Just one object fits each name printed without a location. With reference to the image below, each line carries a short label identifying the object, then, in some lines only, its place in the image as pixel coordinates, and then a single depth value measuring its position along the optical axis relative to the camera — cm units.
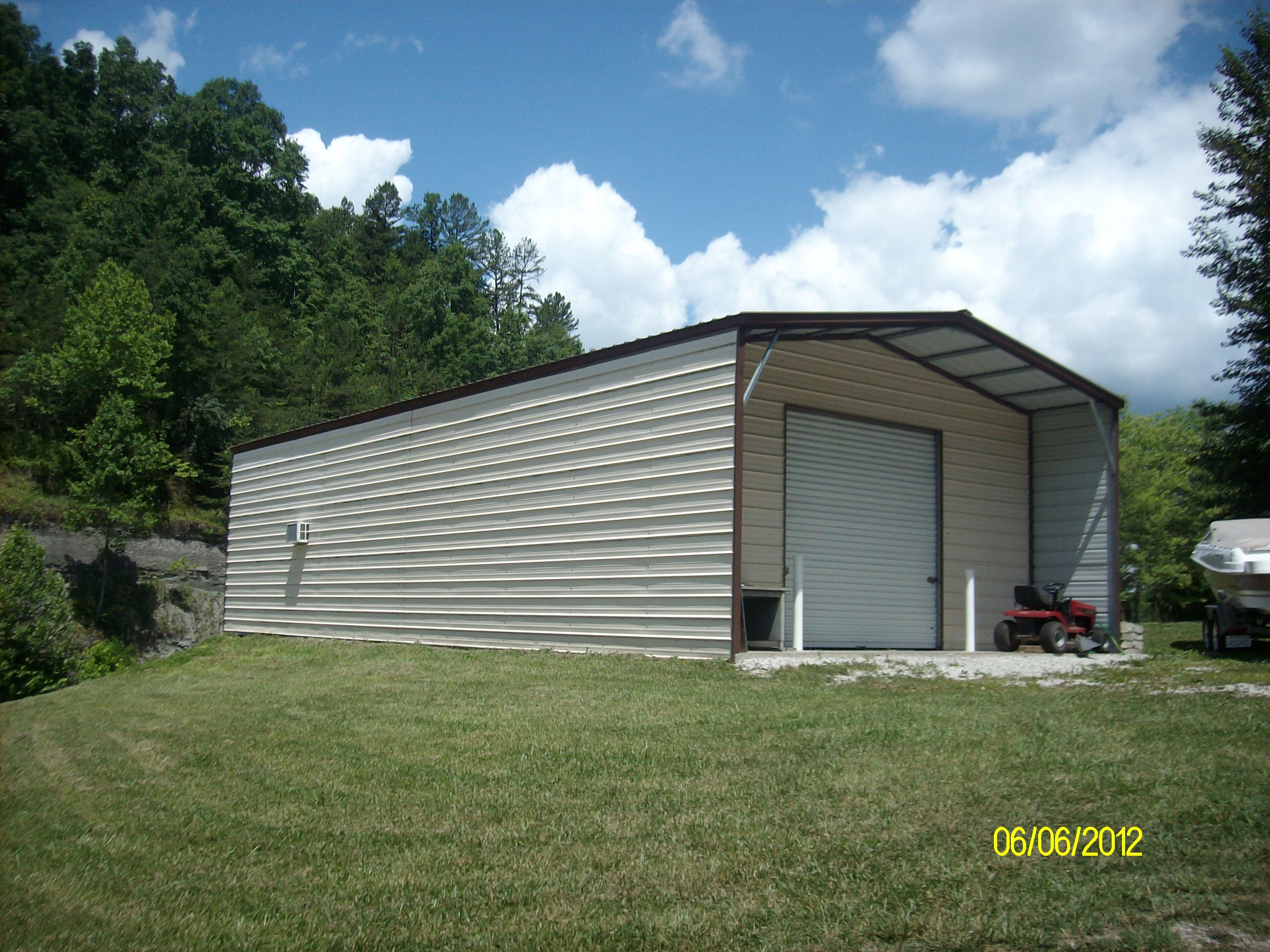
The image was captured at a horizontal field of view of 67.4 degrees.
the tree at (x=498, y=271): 5831
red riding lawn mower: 1247
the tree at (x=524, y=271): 5881
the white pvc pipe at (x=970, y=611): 1323
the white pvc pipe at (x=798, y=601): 1137
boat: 1140
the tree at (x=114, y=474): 2384
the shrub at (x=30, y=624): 1730
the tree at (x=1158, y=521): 3784
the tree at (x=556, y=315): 5672
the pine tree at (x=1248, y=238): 1947
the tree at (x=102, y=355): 2505
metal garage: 1085
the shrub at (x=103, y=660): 2078
